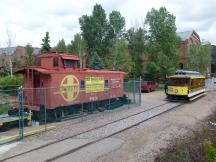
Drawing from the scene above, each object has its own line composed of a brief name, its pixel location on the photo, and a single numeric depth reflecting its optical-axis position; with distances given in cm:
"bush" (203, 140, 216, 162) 710
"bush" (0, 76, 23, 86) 3438
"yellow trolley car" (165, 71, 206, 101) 2888
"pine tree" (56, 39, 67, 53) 6153
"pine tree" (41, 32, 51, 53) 4441
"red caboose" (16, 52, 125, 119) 1884
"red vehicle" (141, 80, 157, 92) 4092
